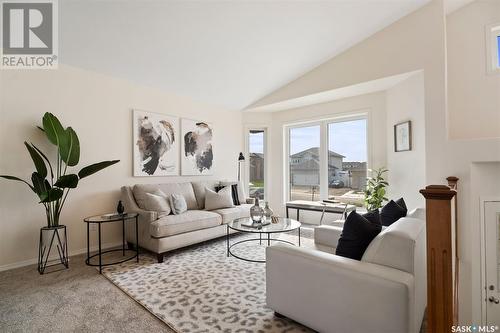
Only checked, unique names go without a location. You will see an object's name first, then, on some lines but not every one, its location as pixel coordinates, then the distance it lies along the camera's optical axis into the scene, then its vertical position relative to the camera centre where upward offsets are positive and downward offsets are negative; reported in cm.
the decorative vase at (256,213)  346 -63
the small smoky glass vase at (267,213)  352 -64
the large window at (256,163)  605 +13
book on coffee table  330 -76
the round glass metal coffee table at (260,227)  310 -77
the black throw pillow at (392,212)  256 -47
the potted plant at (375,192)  396 -40
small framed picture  372 +48
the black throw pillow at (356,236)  175 -49
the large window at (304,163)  548 +11
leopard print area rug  192 -118
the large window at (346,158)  483 +20
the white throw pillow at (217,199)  424 -54
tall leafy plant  277 +2
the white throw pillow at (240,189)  486 -42
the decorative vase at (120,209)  328 -52
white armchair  140 -75
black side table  297 -66
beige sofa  318 -73
